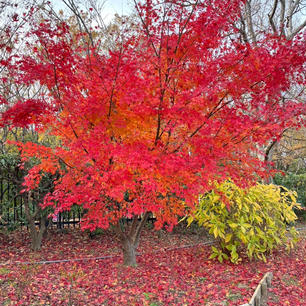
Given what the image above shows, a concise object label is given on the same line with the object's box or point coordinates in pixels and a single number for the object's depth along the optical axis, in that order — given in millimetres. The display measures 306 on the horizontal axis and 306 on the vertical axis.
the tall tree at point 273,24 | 9242
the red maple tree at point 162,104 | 4594
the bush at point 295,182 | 12734
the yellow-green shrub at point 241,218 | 6320
